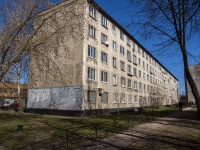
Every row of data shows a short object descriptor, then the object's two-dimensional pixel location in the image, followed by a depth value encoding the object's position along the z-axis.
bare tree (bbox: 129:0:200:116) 8.00
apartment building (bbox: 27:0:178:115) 10.54
